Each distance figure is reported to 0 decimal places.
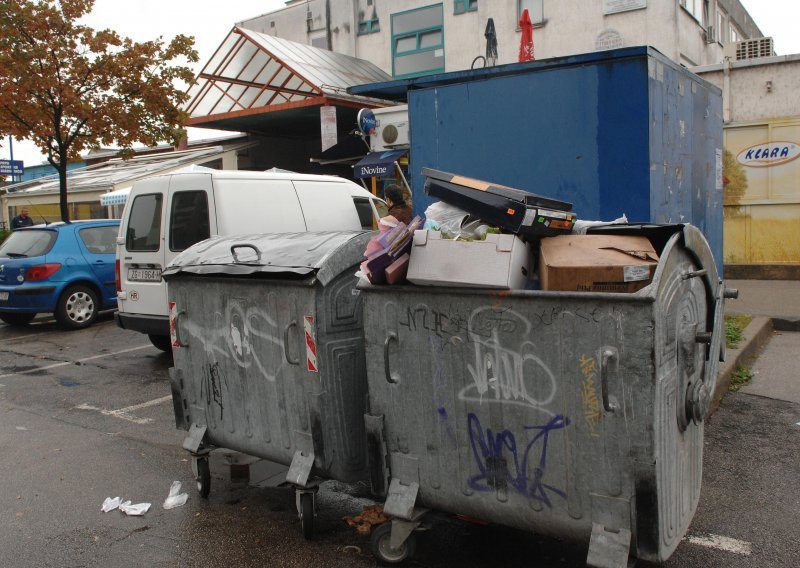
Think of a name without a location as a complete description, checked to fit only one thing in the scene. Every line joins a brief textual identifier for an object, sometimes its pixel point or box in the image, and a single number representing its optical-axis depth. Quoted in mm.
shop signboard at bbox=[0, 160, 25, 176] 28642
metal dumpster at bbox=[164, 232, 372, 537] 3830
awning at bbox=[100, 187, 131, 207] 18359
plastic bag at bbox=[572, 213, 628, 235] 3623
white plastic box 3141
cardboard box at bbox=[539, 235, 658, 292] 2971
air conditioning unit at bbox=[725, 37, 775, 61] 14219
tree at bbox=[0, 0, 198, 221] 14781
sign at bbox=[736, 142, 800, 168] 12344
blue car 10805
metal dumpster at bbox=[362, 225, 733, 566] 2842
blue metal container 5855
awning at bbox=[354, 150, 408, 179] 12360
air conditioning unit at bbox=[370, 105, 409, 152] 10141
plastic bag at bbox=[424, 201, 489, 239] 3331
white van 7535
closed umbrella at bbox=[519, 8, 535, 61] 7742
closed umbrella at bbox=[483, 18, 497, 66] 8578
